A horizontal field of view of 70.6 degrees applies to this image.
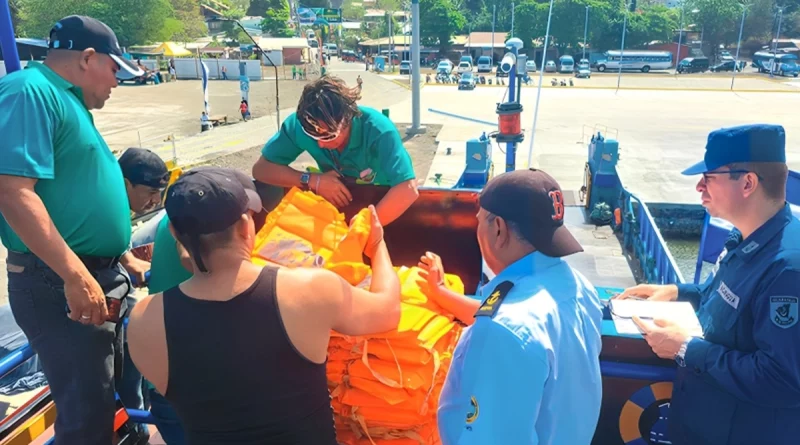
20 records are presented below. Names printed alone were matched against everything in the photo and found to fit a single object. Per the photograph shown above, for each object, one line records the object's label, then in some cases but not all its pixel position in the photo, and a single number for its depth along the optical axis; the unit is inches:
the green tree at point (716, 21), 2541.8
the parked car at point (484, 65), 2187.5
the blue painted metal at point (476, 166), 417.4
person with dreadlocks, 114.8
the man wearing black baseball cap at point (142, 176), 122.6
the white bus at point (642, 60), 2244.1
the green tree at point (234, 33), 2966.5
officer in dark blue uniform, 73.7
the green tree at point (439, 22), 2773.1
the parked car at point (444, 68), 1928.6
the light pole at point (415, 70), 753.6
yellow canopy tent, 1830.7
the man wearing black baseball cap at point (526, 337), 59.4
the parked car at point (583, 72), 1998.0
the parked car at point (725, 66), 2235.5
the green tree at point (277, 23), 3139.8
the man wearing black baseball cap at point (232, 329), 67.2
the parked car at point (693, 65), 2209.6
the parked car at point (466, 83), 1616.6
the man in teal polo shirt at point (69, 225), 89.7
